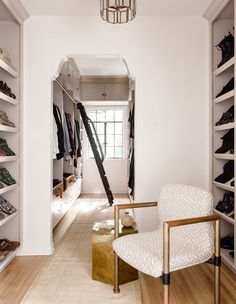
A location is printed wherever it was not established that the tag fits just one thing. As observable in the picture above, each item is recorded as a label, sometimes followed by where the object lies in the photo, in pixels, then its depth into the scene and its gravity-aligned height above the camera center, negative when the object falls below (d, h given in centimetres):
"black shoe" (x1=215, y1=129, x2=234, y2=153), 187 +8
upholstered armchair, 117 -62
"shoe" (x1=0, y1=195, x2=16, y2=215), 185 -53
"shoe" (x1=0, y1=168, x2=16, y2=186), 185 -26
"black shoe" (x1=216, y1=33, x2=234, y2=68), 185 +96
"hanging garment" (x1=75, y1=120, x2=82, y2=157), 406 +28
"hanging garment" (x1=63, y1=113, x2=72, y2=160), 287 +14
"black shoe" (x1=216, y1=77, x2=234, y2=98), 189 +60
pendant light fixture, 145 +105
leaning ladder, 371 +3
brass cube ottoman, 157 -87
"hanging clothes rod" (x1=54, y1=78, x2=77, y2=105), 280 +92
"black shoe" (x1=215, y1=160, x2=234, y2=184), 188 -22
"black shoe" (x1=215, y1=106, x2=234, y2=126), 186 +31
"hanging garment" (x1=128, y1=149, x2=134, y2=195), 295 -36
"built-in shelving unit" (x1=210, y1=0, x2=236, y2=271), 201 +52
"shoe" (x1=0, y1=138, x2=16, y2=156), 186 +2
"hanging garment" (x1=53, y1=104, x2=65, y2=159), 266 +22
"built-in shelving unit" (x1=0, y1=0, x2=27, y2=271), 199 +40
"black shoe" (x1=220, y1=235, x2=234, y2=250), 194 -90
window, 496 +55
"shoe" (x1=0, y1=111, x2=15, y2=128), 180 +27
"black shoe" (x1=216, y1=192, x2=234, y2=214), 187 -51
